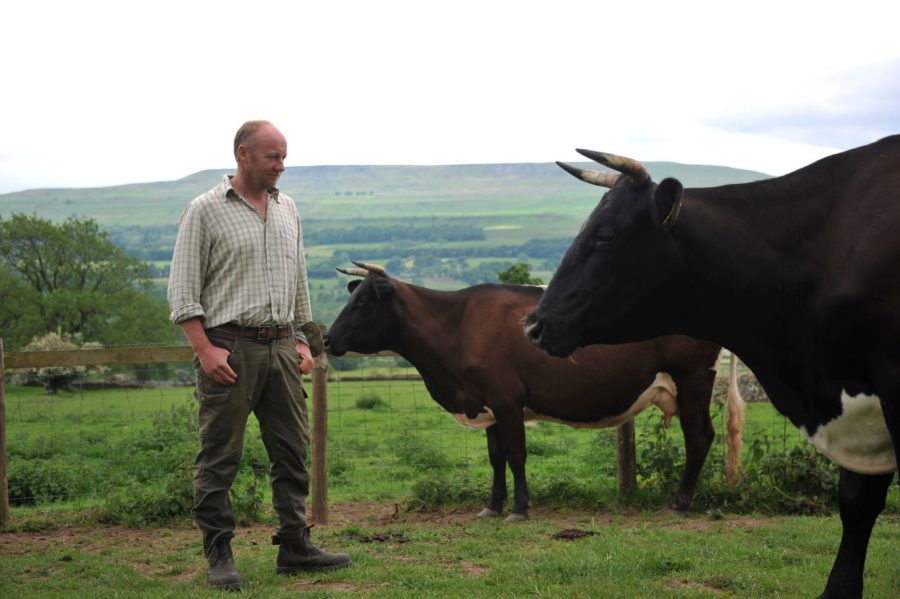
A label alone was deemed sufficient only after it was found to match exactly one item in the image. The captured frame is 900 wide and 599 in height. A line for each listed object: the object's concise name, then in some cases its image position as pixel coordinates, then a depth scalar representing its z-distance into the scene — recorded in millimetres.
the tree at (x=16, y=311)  39125
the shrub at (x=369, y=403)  20141
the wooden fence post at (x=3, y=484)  9180
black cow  4902
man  6051
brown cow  9648
